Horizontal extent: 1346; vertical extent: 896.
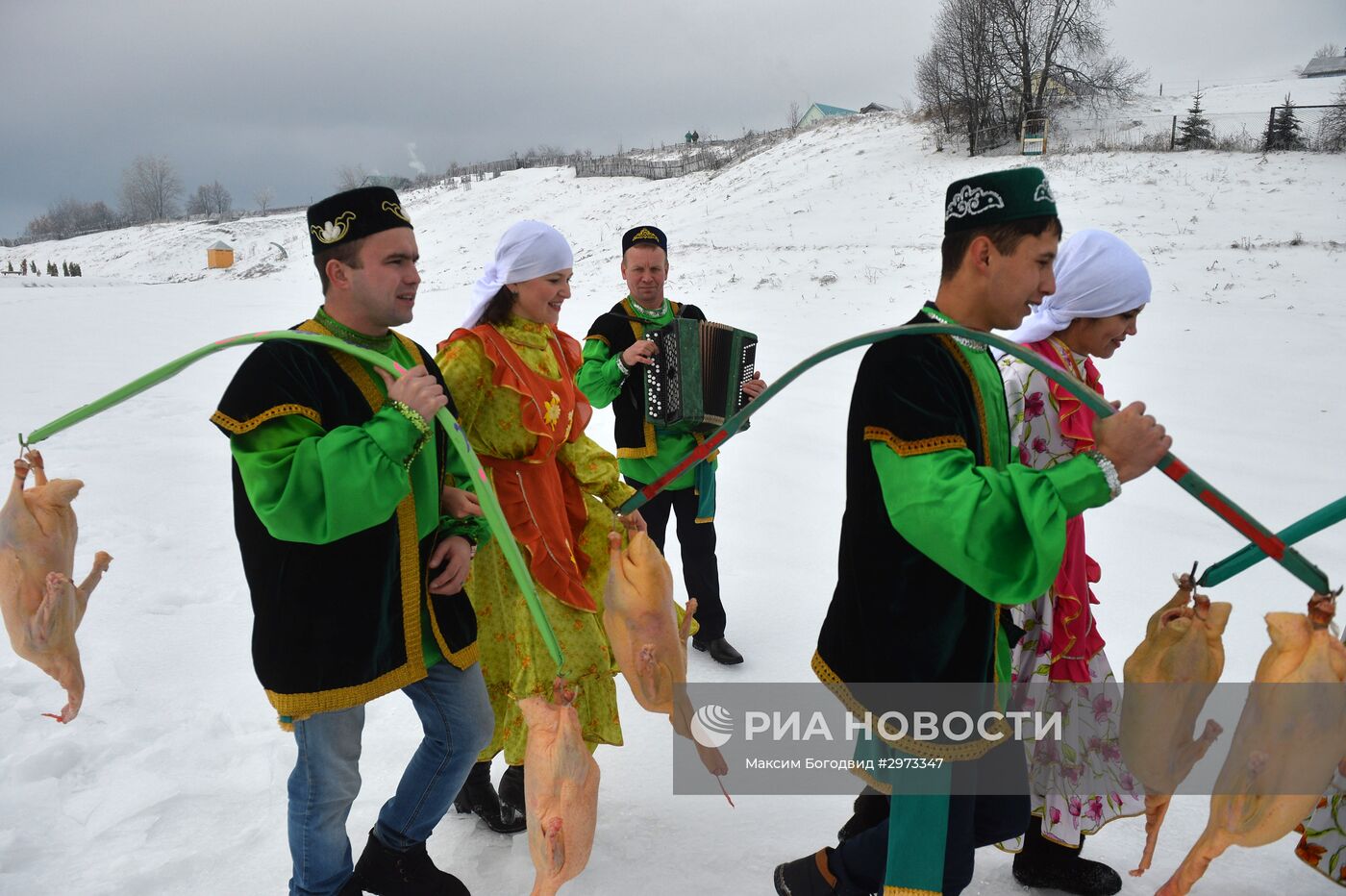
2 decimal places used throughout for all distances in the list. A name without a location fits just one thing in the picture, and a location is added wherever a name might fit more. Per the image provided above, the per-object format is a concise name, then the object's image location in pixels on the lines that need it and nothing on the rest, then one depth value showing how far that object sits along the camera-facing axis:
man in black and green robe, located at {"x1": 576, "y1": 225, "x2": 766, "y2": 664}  4.15
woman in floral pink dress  2.51
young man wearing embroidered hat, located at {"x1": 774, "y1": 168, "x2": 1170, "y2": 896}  1.74
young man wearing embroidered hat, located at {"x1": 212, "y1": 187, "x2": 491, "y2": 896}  1.97
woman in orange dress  2.98
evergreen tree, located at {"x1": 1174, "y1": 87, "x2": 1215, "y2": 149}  21.28
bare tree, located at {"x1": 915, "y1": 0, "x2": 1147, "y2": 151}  27.55
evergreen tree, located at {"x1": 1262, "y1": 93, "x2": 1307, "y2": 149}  19.62
